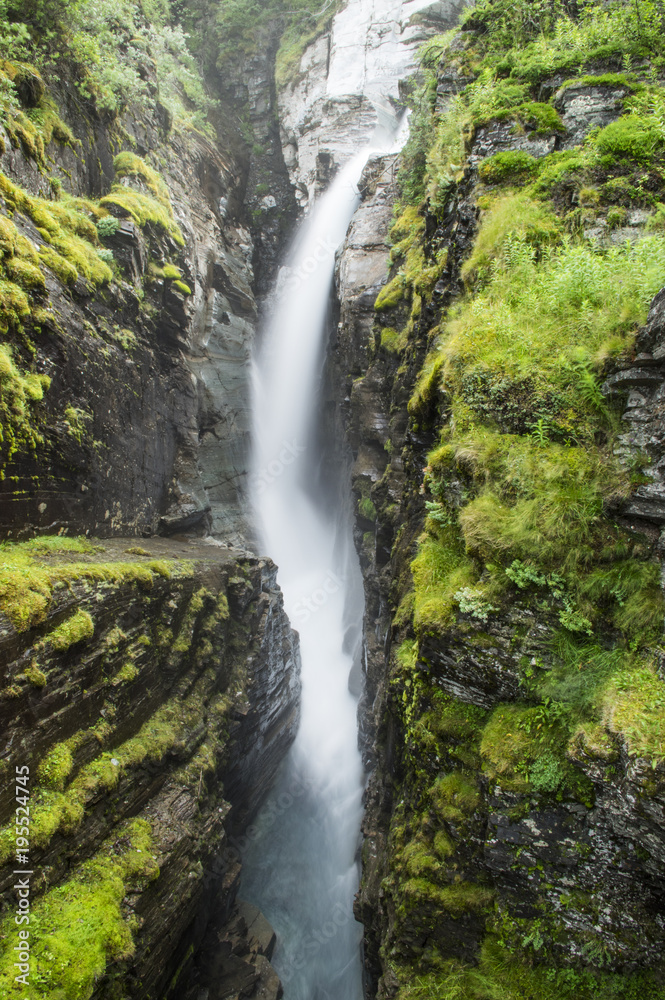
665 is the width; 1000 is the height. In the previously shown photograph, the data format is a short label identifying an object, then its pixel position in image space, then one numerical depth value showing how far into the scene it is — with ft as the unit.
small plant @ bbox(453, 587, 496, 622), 17.67
